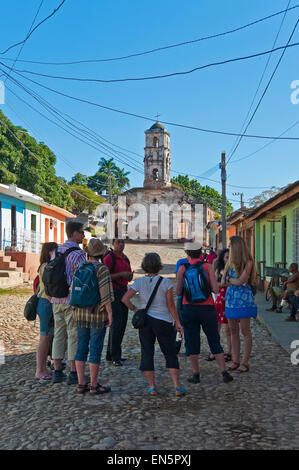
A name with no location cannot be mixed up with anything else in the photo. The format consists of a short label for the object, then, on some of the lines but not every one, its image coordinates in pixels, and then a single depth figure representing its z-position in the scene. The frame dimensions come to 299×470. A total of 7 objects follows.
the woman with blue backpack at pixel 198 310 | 5.02
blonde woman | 5.43
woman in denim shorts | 5.24
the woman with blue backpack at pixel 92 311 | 4.61
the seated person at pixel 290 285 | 9.59
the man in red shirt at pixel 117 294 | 5.81
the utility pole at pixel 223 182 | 21.46
